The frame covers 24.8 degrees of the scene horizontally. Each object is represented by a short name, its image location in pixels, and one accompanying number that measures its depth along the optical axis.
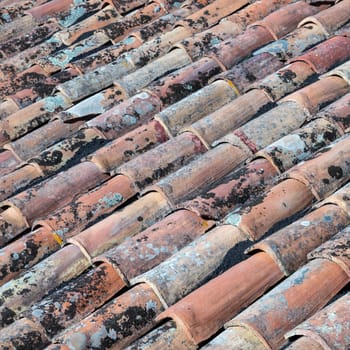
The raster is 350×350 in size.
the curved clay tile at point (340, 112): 3.52
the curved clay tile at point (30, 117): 4.32
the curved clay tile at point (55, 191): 3.61
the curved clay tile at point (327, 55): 4.02
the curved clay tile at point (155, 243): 3.06
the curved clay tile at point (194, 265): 2.89
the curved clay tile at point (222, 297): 2.66
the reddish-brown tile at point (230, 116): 3.79
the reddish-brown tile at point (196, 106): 3.95
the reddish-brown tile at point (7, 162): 4.04
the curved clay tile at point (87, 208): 3.44
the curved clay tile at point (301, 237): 2.84
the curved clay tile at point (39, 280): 3.08
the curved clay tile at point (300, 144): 3.42
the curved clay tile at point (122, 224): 3.28
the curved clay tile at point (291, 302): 2.52
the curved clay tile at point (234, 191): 3.25
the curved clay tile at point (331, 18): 4.34
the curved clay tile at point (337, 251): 2.67
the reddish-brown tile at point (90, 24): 5.12
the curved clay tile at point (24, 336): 2.80
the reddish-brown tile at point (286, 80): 3.93
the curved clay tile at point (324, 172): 3.19
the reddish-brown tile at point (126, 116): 4.03
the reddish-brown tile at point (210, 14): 4.82
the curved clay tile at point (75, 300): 2.87
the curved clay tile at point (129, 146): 3.79
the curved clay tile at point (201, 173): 3.44
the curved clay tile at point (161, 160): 3.62
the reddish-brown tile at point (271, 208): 3.07
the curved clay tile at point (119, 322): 2.71
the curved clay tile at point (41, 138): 4.14
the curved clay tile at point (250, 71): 4.11
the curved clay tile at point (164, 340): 2.60
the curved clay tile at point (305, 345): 2.35
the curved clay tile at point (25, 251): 3.31
